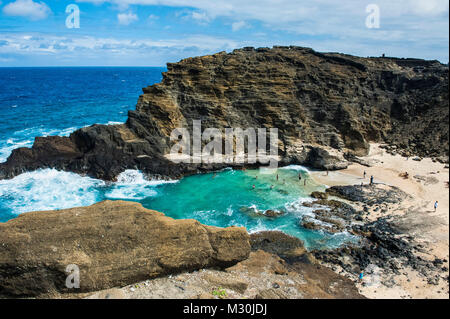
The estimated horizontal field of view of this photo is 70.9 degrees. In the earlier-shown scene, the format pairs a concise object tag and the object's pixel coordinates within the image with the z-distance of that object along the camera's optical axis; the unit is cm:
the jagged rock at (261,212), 3052
